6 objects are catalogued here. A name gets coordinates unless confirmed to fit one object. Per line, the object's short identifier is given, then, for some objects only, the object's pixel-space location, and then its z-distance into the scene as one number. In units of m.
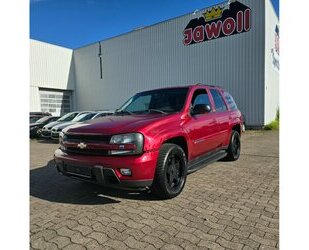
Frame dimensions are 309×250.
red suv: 3.88
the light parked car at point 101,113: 13.48
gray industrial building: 17.45
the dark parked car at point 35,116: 17.90
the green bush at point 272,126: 17.28
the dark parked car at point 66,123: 13.12
